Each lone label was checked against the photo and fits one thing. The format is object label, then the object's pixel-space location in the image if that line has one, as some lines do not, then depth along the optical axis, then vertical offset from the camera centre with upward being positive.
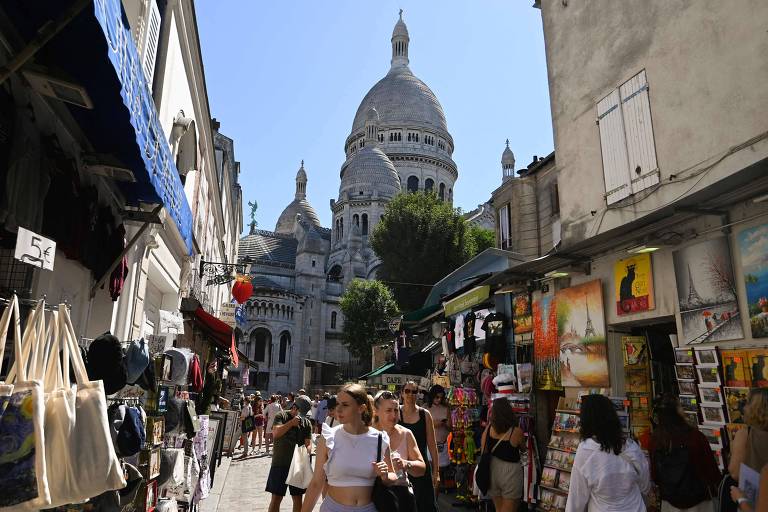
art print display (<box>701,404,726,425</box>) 5.36 -0.32
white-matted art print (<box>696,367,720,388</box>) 5.51 +0.05
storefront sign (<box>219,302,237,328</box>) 16.80 +1.99
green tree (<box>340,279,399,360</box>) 35.28 +4.22
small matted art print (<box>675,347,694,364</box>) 5.84 +0.26
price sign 3.66 +0.87
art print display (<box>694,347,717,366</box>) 5.59 +0.25
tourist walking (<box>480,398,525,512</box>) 5.75 -0.82
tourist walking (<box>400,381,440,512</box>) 5.59 -0.46
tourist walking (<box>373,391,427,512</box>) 3.69 -0.52
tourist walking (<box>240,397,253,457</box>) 15.25 -1.15
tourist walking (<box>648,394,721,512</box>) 4.46 -0.69
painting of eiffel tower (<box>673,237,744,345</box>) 5.61 +0.92
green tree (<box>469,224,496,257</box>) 38.28 +10.02
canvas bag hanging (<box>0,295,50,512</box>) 2.58 -0.32
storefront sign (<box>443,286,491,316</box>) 9.37 +1.43
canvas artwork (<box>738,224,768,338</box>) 5.22 +1.02
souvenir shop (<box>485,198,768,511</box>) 5.38 +0.56
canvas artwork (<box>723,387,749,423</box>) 5.20 -0.20
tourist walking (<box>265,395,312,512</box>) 6.57 -0.84
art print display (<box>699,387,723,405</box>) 5.40 -0.14
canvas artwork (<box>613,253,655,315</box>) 6.63 +1.17
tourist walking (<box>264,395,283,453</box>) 17.02 -1.21
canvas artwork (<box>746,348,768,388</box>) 5.08 +0.14
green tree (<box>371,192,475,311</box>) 34.31 +8.30
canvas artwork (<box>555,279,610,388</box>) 7.12 +0.59
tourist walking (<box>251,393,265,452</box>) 17.52 -1.28
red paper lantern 15.74 +2.55
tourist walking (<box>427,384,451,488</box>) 8.49 -0.60
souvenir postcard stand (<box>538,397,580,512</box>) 6.32 -0.93
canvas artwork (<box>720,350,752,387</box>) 5.27 +0.12
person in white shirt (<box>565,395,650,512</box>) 3.94 -0.63
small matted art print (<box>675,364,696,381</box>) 5.80 +0.09
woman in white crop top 3.54 -0.52
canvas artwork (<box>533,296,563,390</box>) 7.91 +0.51
